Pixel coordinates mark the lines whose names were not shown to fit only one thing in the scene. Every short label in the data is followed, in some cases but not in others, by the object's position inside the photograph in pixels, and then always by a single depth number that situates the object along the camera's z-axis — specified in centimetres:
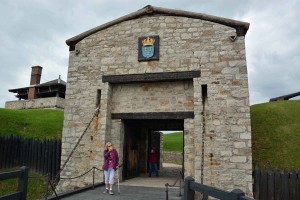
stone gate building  902
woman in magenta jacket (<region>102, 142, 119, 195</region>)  785
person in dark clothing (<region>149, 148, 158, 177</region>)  1283
